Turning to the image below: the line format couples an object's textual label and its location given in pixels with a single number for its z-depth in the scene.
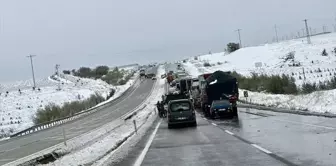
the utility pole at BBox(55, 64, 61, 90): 168.38
